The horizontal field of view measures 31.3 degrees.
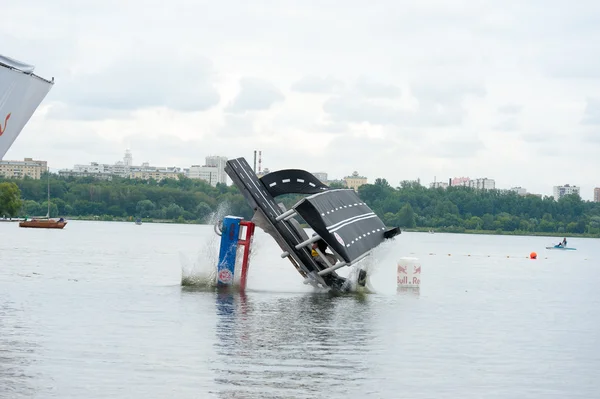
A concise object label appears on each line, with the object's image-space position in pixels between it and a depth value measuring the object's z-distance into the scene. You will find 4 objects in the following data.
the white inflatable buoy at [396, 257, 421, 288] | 41.88
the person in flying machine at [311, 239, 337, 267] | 34.59
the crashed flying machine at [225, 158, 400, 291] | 33.09
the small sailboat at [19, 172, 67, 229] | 145.25
